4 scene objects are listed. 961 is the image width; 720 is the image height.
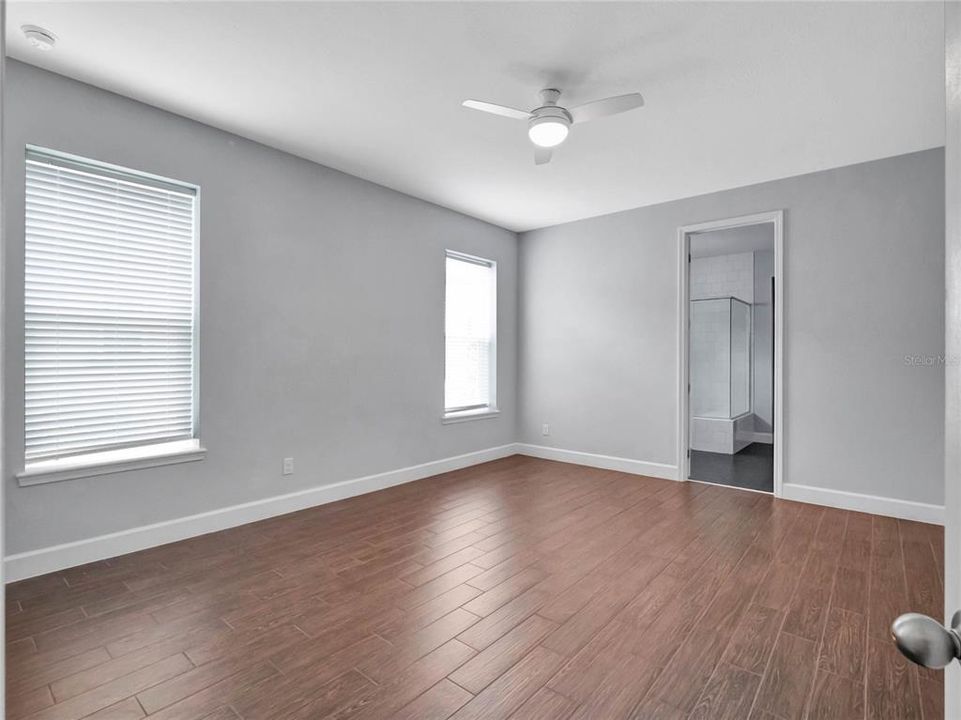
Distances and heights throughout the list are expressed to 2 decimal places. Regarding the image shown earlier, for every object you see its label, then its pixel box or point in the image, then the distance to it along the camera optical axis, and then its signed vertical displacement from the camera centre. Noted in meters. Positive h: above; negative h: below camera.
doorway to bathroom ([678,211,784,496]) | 6.28 +0.21
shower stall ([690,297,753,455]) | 6.62 -0.02
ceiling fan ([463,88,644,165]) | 2.64 +1.38
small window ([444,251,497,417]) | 5.48 +0.32
